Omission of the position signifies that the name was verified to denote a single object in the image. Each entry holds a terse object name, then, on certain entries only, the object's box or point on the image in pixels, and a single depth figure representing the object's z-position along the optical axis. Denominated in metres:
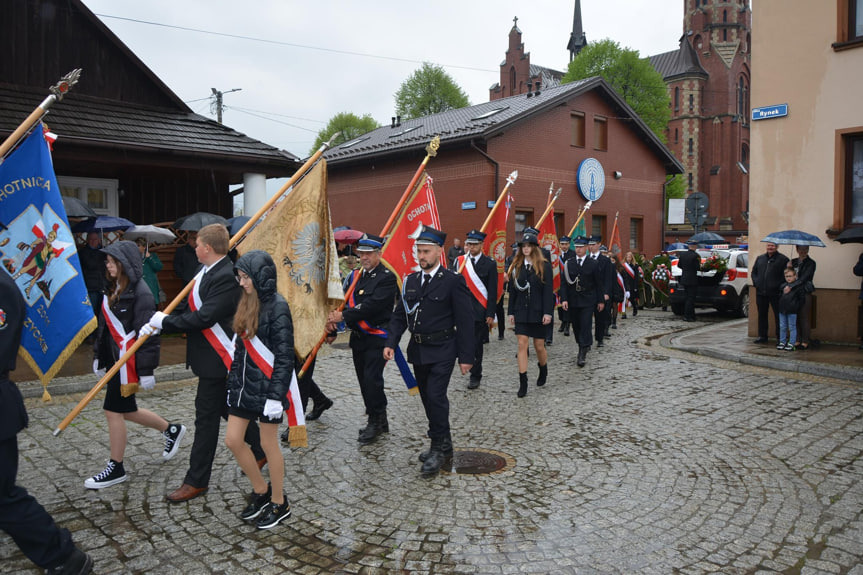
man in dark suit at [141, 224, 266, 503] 4.55
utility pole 37.34
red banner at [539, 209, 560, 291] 12.92
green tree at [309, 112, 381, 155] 58.49
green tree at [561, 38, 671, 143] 46.59
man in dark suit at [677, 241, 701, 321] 16.31
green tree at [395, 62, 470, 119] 54.66
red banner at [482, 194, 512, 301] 10.53
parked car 17.14
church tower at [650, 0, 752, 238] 65.69
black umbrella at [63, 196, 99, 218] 10.24
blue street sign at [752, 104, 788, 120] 12.22
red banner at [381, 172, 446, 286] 7.12
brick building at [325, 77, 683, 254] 24.20
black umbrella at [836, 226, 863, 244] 10.65
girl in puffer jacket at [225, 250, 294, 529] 4.21
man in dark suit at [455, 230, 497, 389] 8.95
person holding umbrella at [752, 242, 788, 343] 11.66
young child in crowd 11.18
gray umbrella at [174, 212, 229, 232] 11.41
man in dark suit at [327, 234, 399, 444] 6.31
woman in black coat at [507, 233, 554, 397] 8.41
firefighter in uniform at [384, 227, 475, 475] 5.56
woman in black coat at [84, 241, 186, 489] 5.01
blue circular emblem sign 27.06
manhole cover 5.43
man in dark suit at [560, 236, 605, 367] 10.65
